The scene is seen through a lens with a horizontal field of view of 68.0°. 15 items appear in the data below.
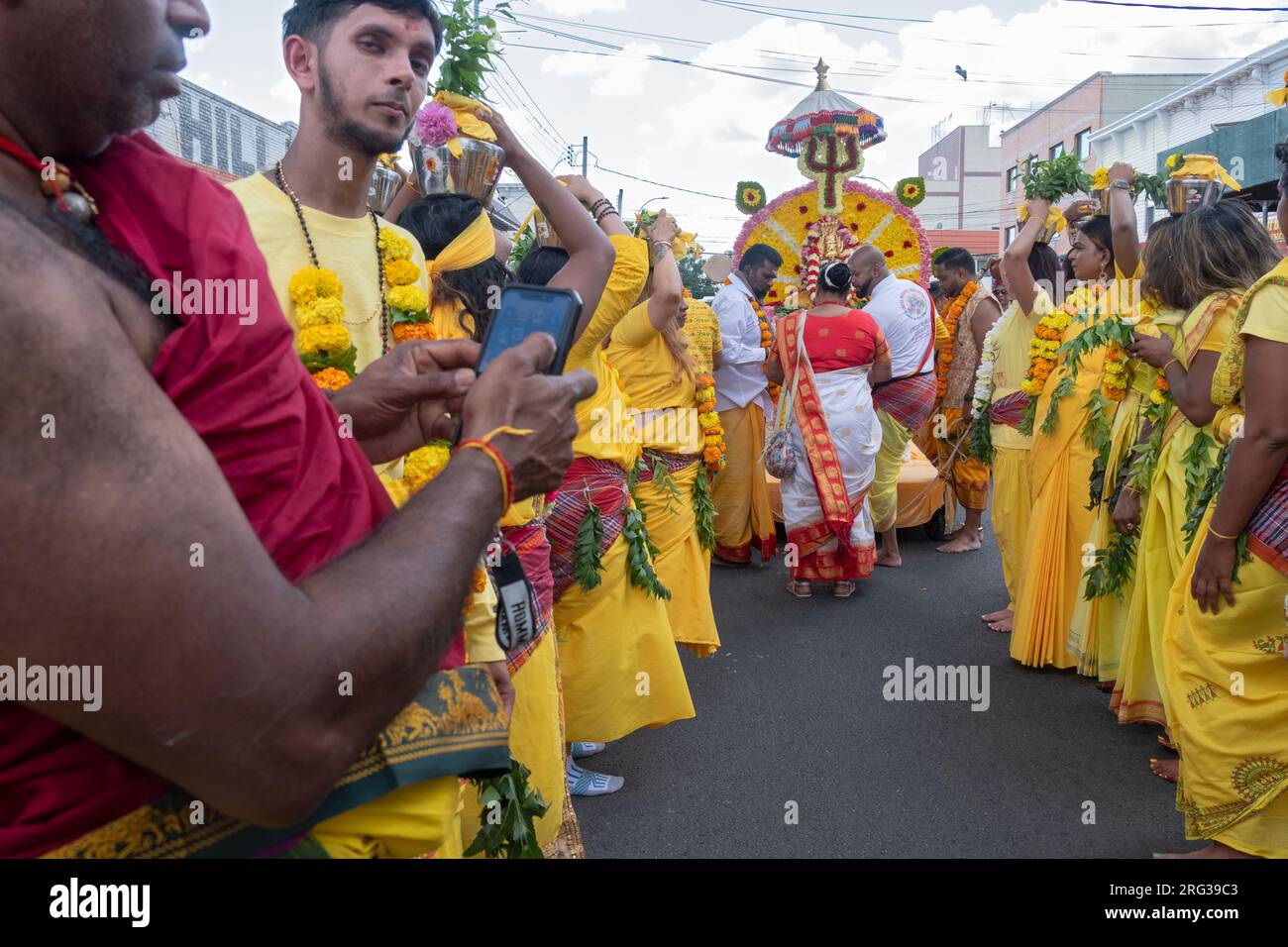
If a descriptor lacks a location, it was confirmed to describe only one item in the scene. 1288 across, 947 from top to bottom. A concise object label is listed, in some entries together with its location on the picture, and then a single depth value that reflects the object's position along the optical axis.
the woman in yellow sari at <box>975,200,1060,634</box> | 5.45
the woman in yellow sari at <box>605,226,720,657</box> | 4.62
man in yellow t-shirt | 2.09
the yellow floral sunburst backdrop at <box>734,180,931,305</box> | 10.35
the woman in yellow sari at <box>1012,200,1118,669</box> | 4.86
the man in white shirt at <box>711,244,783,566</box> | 7.08
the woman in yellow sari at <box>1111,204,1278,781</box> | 3.34
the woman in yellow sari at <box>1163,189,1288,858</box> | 2.62
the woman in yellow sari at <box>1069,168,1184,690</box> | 4.25
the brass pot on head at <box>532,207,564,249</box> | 3.72
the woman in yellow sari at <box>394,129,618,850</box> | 2.68
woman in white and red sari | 6.41
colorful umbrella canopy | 10.55
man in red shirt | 0.73
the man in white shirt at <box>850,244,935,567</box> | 7.28
